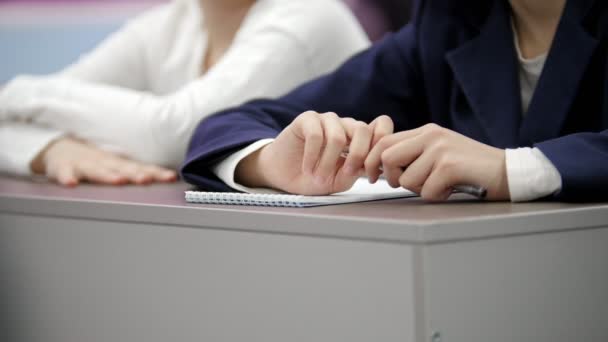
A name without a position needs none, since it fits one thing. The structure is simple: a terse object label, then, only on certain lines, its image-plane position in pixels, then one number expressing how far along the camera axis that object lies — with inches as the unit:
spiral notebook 105.5
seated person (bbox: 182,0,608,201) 104.9
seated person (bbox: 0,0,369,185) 134.4
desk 99.0
